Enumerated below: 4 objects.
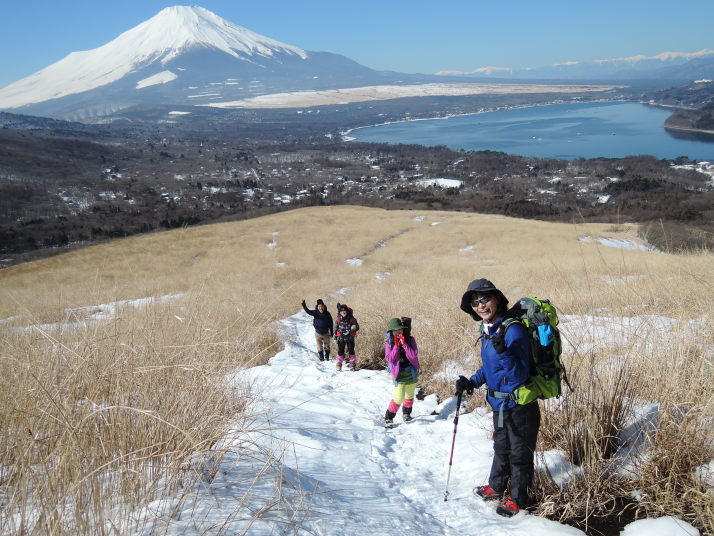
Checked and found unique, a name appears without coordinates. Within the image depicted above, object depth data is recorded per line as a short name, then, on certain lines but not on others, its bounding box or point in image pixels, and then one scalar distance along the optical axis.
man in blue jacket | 2.56
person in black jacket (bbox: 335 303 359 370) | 7.07
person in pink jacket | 4.57
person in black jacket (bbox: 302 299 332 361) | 8.23
